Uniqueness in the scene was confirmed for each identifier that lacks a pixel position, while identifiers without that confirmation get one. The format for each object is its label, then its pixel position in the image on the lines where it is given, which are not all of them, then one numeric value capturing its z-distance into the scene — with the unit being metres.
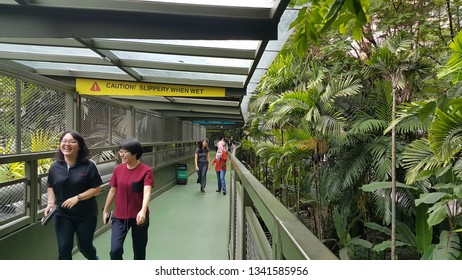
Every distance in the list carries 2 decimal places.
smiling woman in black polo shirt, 2.76
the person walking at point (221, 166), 8.20
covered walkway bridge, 2.92
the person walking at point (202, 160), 8.22
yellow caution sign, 5.62
